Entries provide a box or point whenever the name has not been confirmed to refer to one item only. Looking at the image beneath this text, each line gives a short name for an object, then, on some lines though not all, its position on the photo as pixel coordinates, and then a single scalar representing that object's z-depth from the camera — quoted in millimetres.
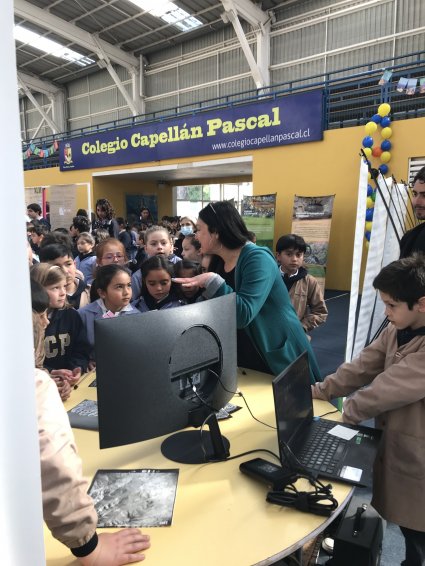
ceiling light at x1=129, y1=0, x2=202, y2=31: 10023
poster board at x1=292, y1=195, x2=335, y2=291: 6316
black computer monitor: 967
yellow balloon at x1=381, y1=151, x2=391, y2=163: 5904
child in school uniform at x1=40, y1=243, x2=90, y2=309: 2713
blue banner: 6824
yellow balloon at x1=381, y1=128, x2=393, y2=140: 5867
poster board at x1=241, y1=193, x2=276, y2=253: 7156
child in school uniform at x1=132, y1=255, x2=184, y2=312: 2357
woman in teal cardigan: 1602
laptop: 1055
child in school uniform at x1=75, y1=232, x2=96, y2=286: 3976
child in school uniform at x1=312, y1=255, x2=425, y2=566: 1307
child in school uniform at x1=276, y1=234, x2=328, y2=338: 2883
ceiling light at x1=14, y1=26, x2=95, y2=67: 12097
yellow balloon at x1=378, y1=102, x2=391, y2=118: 5809
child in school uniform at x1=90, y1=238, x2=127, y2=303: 3215
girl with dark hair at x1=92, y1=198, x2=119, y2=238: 5812
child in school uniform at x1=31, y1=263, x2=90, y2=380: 1973
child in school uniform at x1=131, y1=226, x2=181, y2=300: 3241
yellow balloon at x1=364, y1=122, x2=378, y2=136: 5971
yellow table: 826
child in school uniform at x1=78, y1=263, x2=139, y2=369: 2150
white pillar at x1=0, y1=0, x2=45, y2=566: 400
